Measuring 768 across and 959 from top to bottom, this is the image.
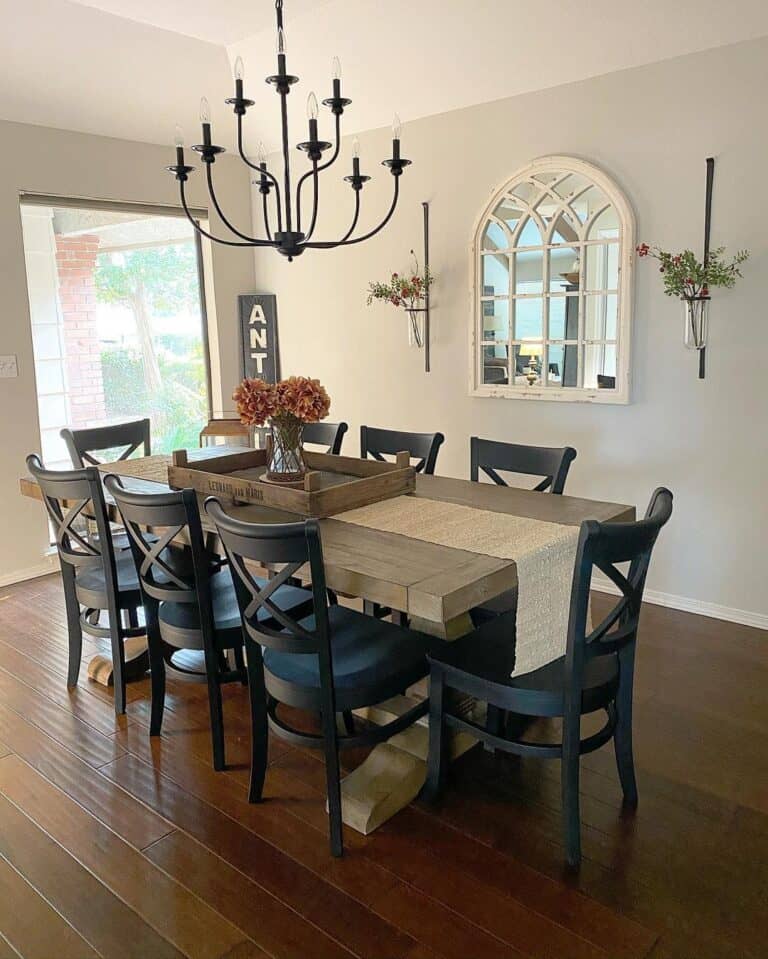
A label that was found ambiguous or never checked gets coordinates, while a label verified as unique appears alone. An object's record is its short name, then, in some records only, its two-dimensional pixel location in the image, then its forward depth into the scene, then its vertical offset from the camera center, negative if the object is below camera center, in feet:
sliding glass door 15.15 +0.63
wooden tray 8.34 -1.57
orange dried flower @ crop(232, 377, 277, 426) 8.60 -0.59
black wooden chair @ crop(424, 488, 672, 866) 6.36 -2.94
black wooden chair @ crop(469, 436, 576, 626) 9.42 -1.55
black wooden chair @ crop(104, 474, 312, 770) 7.83 -2.76
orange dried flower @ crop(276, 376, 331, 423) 8.63 -0.57
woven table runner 6.85 -1.87
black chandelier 7.79 +2.07
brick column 15.43 +0.54
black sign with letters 17.76 +0.33
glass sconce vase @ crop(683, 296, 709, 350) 11.32 +0.23
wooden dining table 6.34 -1.92
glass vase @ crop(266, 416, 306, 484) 8.91 -1.22
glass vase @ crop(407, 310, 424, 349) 14.92 +0.31
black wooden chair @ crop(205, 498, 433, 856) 6.53 -2.89
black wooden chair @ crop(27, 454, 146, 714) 9.00 -2.72
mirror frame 11.97 +0.81
